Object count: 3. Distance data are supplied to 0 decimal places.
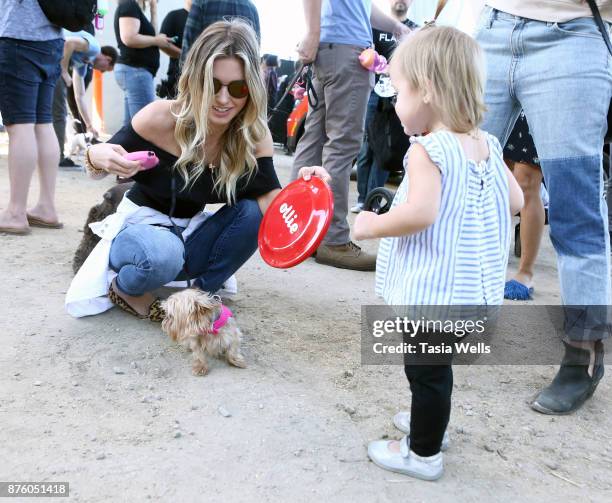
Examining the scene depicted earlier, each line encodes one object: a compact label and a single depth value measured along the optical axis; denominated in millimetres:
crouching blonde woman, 2504
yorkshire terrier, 2270
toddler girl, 1686
